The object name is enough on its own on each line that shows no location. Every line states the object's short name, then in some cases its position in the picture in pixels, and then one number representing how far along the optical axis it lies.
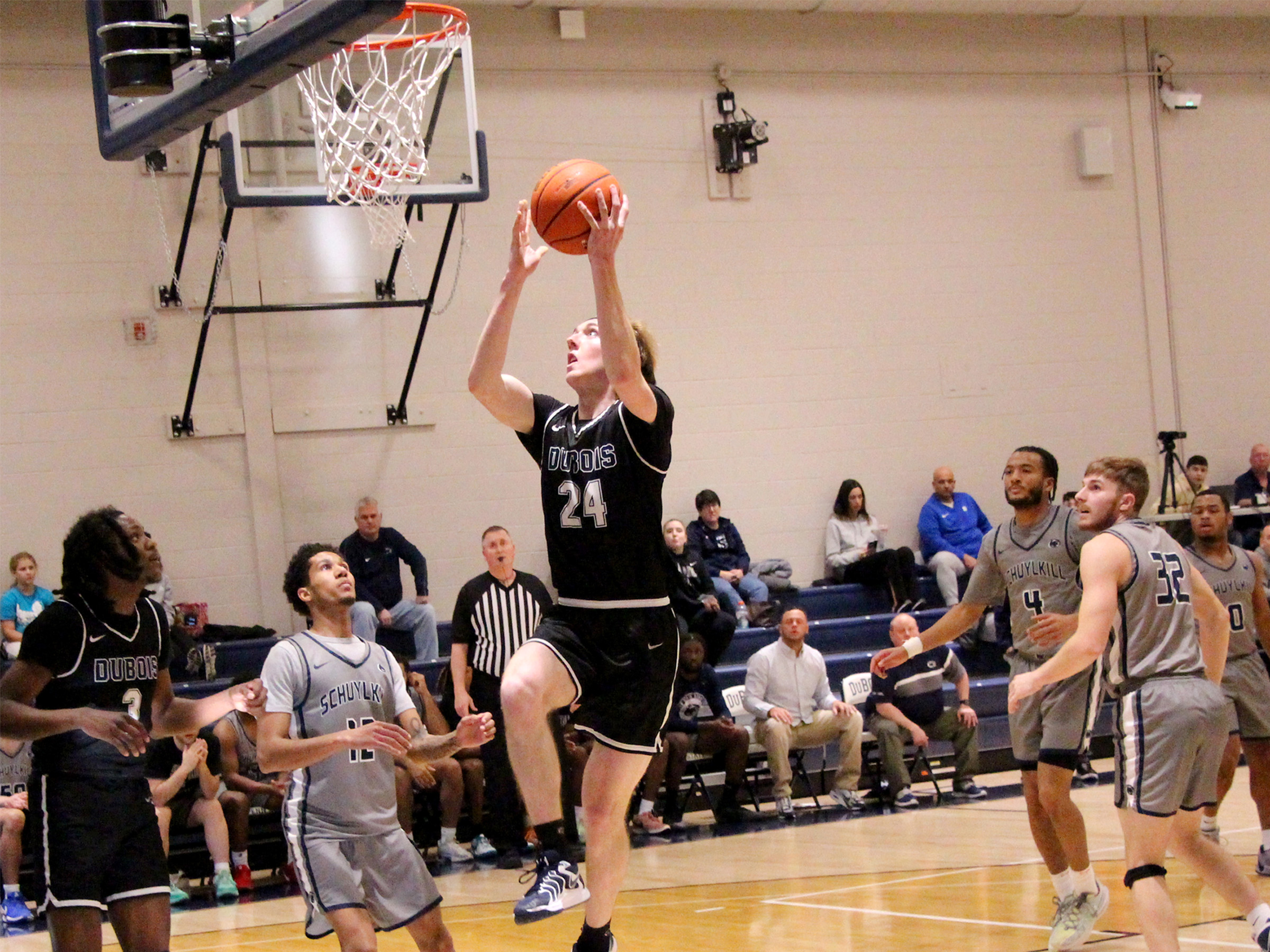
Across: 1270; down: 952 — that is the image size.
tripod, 25.72
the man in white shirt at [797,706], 19.47
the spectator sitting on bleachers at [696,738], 18.91
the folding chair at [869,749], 19.83
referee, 17.45
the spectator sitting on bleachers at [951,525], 25.25
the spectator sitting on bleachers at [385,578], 21.69
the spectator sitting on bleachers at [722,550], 23.44
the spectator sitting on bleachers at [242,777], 16.59
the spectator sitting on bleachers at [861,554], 24.20
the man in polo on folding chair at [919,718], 19.70
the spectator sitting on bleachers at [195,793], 16.03
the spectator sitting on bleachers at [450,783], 17.44
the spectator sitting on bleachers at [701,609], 21.06
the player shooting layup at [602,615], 7.91
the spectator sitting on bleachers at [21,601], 19.64
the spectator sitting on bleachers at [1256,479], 26.80
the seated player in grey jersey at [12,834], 15.40
